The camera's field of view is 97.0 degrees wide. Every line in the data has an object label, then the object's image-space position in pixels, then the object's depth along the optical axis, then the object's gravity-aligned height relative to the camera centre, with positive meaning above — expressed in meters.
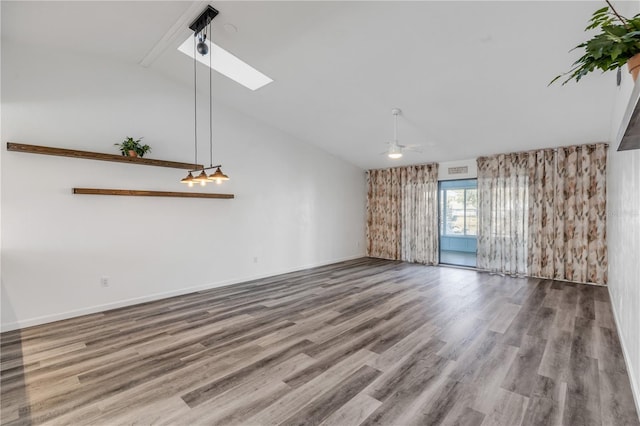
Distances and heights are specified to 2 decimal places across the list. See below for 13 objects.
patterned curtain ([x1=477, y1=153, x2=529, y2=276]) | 6.22 -0.03
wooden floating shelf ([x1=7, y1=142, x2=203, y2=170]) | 3.62 +0.79
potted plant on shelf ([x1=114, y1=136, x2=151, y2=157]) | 4.41 +0.98
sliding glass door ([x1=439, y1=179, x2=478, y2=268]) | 8.97 -0.34
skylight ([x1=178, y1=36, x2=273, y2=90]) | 4.37 +2.43
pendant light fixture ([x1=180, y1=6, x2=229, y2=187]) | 3.43 +2.35
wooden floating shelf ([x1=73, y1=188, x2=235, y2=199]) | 4.11 +0.28
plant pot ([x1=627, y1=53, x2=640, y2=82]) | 1.18 +0.62
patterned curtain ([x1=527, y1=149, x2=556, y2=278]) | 5.90 +0.00
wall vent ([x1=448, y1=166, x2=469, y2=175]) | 7.10 +1.06
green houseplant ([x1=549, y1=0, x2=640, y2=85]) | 1.14 +0.68
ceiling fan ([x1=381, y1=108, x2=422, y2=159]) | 4.65 +1.18
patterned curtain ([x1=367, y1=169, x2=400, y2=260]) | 8.41 -0.06
